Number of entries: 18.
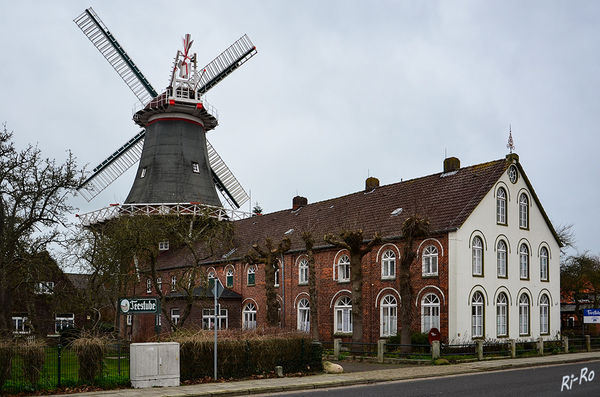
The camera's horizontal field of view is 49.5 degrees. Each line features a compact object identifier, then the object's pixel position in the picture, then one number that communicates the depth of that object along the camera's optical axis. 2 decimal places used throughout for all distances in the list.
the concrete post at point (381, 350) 29.05
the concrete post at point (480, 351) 29.62
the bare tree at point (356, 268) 32.69
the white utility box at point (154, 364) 19.52
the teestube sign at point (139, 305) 21.62
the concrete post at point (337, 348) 30.84
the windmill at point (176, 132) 52.19
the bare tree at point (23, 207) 24.36
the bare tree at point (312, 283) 35.22
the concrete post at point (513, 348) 31.08
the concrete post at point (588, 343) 35.56
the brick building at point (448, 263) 33.53
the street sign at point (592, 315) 33.47
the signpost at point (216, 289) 20.96
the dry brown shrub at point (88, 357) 19.09
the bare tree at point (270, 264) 35.47
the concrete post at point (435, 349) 28.75
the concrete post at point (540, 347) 32.84
